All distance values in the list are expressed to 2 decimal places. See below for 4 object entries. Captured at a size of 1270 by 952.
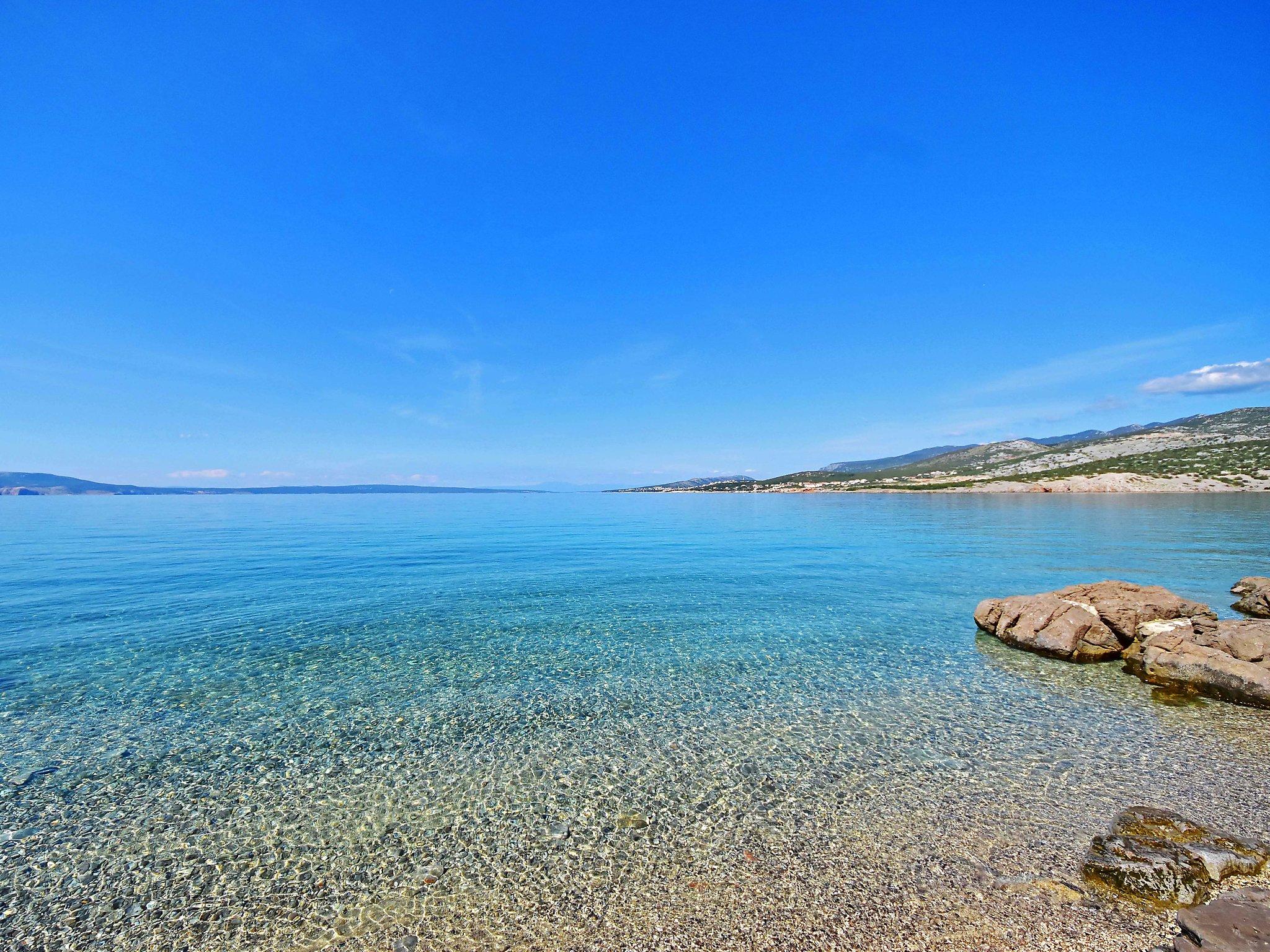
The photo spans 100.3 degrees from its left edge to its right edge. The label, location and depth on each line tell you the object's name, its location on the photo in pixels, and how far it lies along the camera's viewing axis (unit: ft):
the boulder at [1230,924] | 17.78
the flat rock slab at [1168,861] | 21.59
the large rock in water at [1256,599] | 66.03
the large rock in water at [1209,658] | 41.60
